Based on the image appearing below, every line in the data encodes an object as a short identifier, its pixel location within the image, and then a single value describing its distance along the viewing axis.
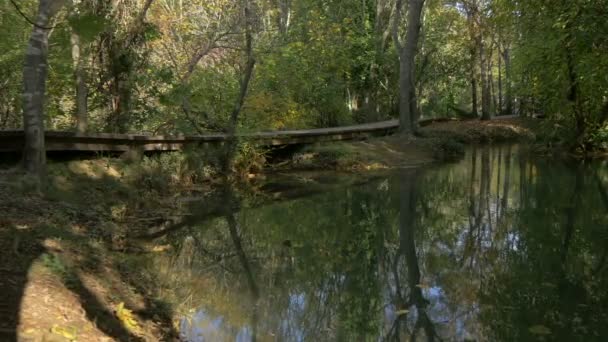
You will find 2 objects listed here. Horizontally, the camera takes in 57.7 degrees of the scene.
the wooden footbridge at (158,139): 10.21
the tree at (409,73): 19.88
